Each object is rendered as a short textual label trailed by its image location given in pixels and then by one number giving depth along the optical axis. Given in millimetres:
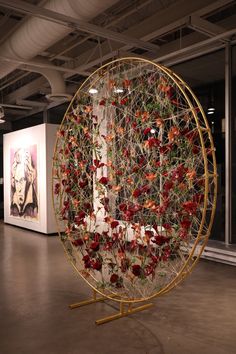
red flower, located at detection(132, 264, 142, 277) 2902
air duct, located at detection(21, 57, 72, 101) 6509
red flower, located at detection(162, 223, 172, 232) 2791
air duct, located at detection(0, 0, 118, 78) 3701
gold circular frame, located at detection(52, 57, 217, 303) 2520
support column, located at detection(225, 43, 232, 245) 5285
